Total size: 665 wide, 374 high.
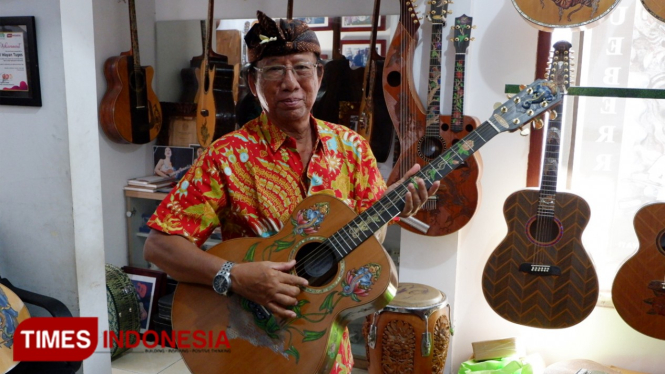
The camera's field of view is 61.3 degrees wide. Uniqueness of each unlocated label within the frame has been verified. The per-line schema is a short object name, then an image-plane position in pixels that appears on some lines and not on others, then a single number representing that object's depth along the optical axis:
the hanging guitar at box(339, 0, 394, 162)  2.91
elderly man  1.42
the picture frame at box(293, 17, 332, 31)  3.15
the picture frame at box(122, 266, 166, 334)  3.53
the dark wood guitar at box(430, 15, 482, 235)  2.59
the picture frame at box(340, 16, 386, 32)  3.06
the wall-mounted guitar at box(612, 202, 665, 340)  2.36
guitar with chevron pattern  2.44
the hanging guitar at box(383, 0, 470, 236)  2.62
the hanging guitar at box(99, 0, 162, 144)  3.39
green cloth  2.64
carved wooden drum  2.41
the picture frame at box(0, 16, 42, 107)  2.20
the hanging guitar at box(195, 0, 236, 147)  3.32
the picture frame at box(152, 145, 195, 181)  3.71
